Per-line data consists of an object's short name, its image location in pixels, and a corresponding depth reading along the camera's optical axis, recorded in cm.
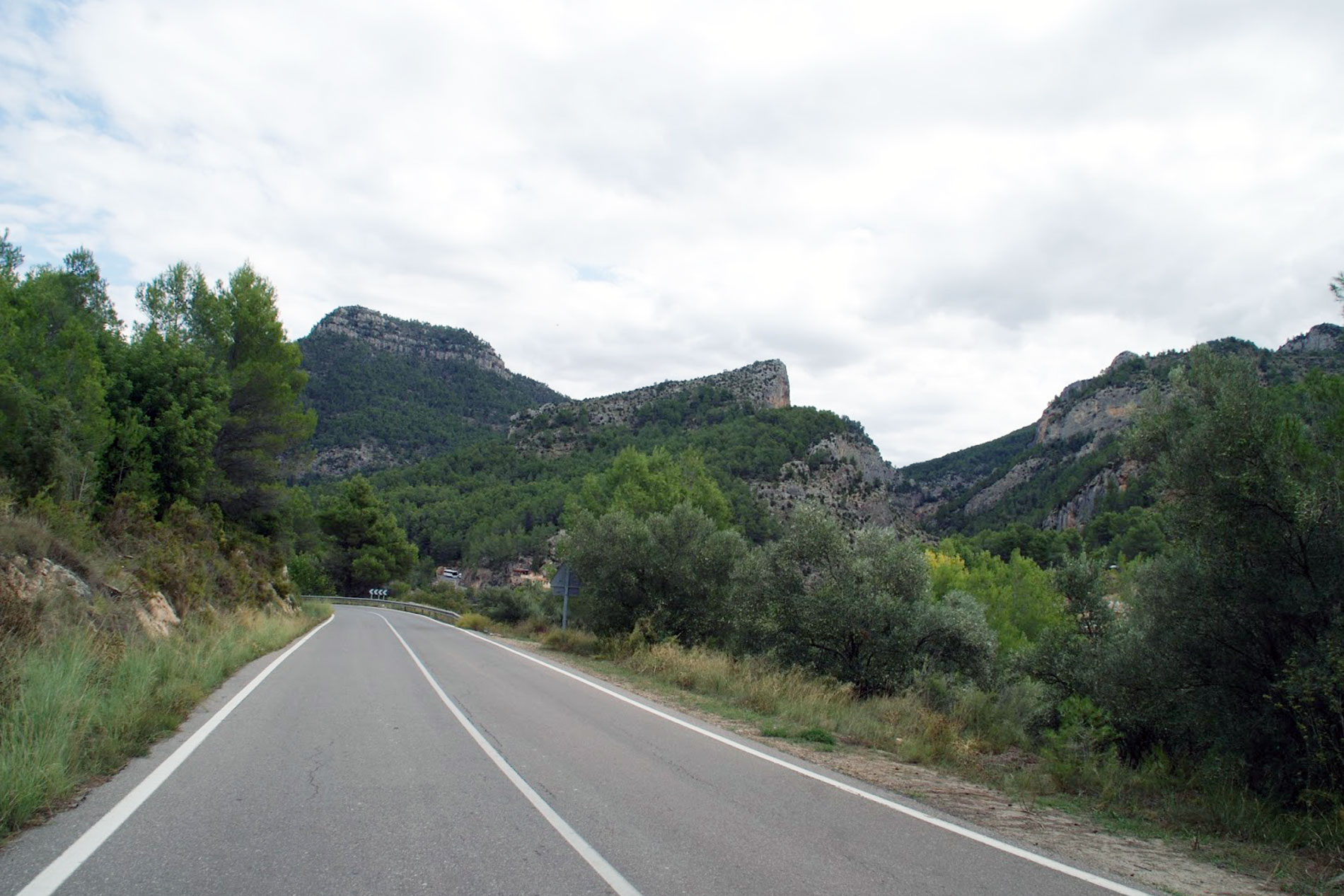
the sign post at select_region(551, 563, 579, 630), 2331
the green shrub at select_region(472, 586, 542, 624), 3584
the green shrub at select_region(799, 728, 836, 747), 955
